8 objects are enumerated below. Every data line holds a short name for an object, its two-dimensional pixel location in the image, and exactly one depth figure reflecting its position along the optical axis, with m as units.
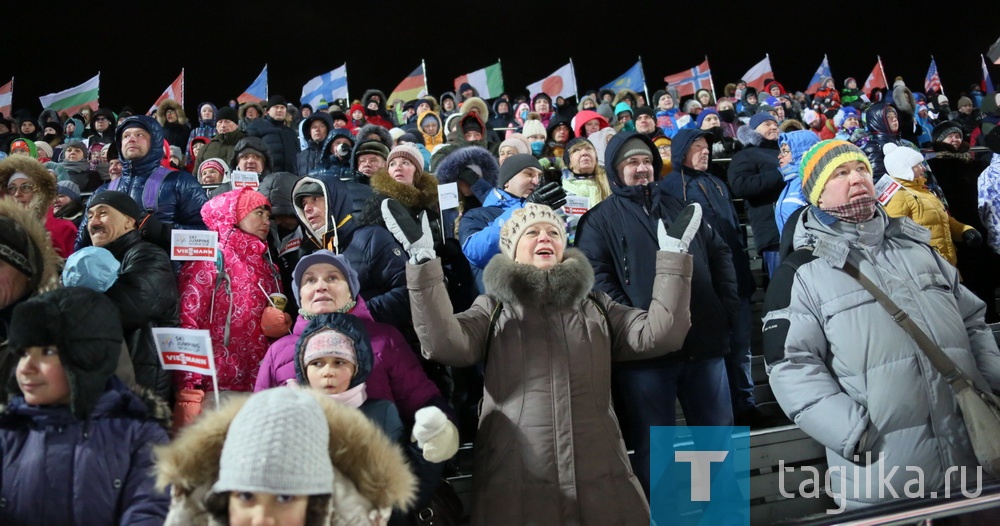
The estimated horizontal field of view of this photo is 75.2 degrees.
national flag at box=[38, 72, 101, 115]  12.73
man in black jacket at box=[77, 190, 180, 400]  2.86
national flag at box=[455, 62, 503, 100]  14.67
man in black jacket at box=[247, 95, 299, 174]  7.26
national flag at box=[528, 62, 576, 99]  14.41
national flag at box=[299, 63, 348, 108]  13.50
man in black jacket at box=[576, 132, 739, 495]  3.13
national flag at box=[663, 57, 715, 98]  15.99
